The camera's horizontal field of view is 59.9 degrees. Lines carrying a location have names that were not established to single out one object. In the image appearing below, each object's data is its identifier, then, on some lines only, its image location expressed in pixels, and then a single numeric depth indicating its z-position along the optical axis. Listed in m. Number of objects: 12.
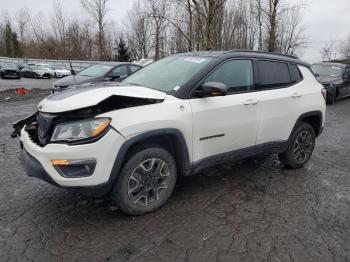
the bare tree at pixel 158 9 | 17.80
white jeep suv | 2.80
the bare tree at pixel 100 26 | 49.62
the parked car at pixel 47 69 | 31.15
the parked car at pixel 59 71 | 32.44
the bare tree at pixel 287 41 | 34.53
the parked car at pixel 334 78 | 12.69
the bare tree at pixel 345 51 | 55.59
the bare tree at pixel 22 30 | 66.58
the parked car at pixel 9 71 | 26.52
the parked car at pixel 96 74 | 10.50
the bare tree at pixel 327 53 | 52.86
